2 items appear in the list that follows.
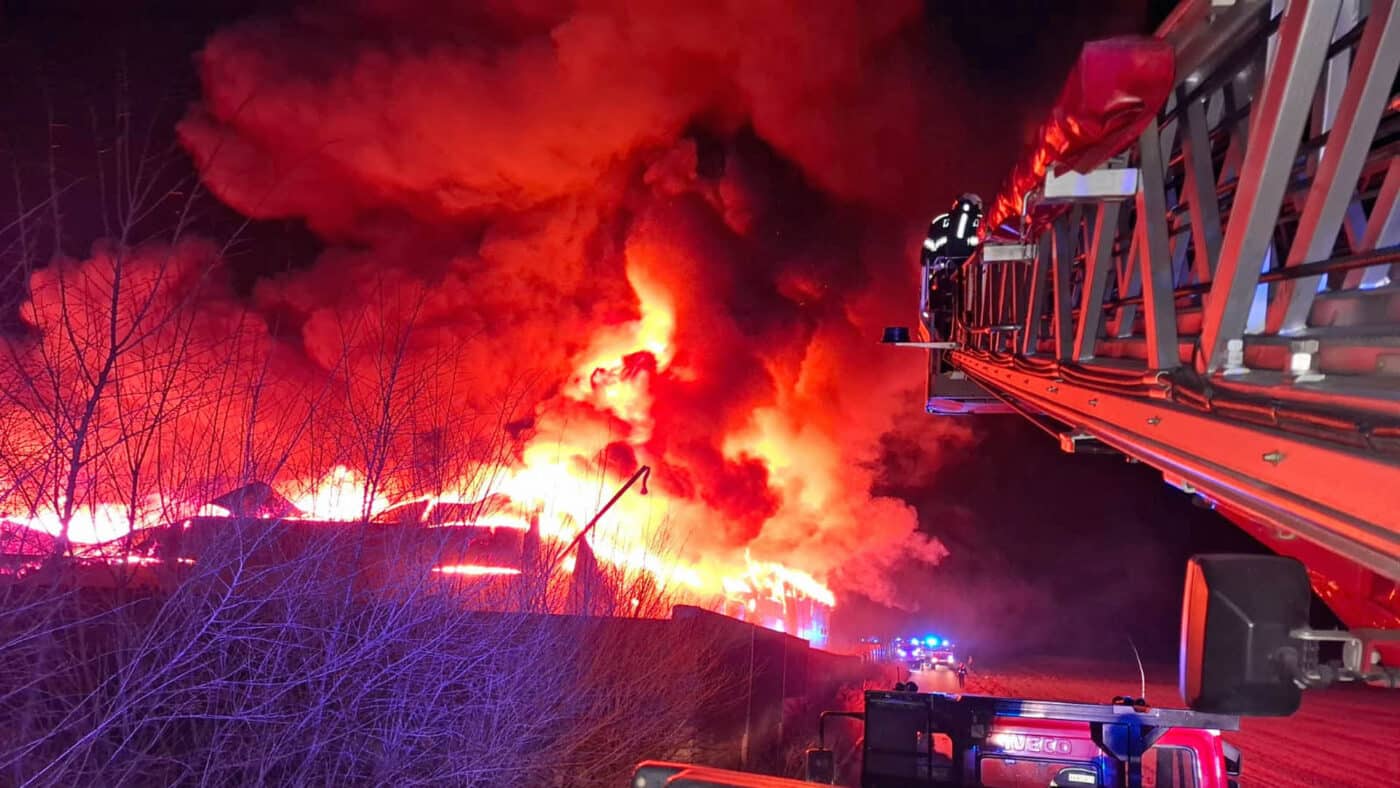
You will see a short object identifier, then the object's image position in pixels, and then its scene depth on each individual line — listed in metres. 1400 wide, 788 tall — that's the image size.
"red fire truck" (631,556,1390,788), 4.61
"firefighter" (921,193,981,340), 8.20
